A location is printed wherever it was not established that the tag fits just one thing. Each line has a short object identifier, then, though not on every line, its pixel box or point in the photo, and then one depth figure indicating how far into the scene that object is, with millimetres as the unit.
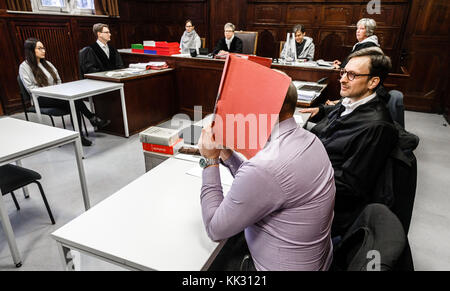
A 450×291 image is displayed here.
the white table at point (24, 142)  1536
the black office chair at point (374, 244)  694
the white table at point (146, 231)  869
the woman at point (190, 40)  5594
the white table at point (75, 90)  2739
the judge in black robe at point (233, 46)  4694
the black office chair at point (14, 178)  1687
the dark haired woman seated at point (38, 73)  3072
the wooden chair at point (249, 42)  4672
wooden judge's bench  3268
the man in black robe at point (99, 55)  3727
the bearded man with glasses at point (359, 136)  1287
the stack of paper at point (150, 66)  3975
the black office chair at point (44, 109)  3041
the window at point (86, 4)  5246
